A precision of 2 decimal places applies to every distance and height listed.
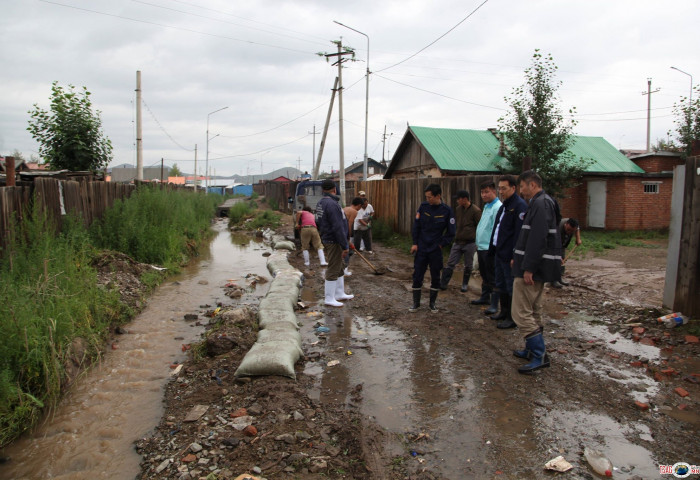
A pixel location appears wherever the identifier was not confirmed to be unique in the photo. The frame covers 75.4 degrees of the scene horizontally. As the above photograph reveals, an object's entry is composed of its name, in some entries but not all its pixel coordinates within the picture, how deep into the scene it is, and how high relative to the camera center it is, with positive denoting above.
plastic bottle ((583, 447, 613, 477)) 2.68 -1.53
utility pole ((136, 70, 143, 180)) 14.09 +2.10
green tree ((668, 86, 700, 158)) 15.88 +3.01
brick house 16.25 +1.22
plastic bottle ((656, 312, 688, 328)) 5.06 -1.23
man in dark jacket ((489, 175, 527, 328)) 5.08 -0.32
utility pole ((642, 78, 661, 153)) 29.31 +6.33
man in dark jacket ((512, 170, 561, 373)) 4.01 -0.50
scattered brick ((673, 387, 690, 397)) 3.62 -1.46
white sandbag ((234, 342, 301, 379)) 3.98 -1.42
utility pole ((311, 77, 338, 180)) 21.33 +3.55
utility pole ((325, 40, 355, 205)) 20.02 +4.95
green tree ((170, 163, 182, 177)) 82.44 +5.31
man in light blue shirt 6.17 -0.40
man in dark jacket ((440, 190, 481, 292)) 6.83 -0.42
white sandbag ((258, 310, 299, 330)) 5.14 -1.34
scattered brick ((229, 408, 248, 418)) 3.41 -1.60
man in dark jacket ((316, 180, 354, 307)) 6.42 -0.43
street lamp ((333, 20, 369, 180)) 21.83 +4.96
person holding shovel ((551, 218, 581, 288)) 7.35 -0.38
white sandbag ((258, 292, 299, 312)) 5.70 -1.30
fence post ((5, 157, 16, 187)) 6.27 +0.33
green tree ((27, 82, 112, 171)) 10.74 +1.54
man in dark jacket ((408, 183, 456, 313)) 5.85 -0.37
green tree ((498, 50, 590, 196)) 14.61 +2.30
